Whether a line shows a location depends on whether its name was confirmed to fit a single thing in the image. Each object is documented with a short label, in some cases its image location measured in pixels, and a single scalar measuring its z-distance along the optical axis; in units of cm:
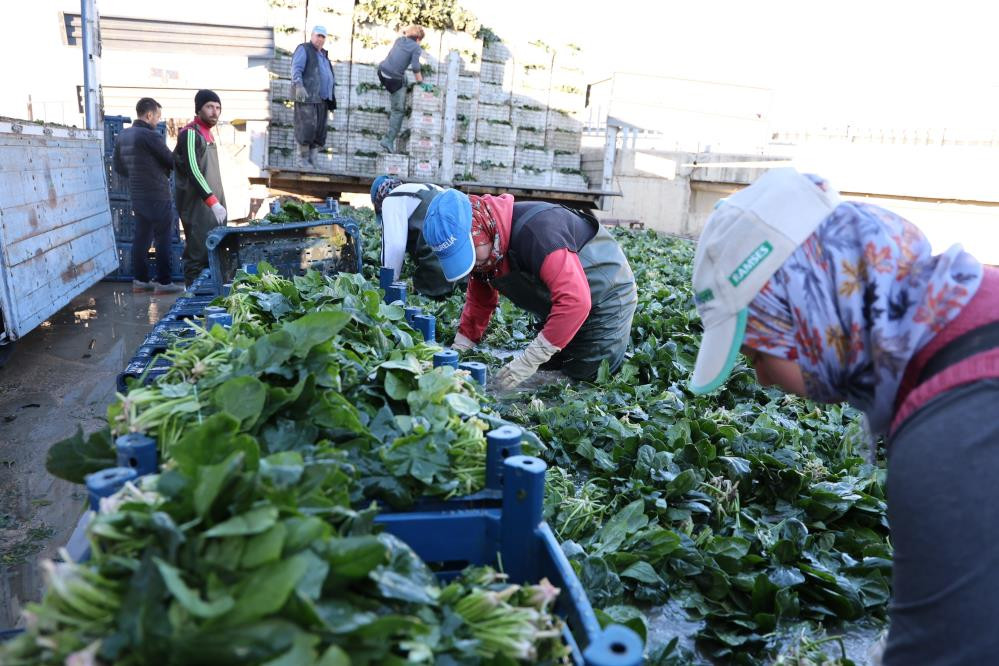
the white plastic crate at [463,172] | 1123
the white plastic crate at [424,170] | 1079
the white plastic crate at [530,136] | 1195
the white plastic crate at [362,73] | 1072
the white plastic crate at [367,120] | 1083
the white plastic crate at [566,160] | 1241
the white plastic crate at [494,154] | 1153
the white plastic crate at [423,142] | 1073
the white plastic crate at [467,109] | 1120
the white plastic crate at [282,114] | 1051
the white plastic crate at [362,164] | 1093
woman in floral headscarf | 94
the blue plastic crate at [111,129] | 764
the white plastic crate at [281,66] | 1037
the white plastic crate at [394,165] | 1079
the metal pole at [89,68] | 668
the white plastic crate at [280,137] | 1053
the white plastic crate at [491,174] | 1150
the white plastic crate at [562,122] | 1215
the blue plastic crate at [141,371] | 174
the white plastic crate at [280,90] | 1045
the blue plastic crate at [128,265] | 767
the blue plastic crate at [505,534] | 128
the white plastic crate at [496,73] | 1147
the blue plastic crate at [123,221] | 766
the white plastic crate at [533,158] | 1197
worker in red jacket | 324
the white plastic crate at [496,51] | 1143
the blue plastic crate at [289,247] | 376
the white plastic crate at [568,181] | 1237
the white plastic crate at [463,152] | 1133
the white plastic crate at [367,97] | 1078
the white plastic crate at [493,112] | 1145
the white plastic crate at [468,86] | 1111
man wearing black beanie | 614
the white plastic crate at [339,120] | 1073
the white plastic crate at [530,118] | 1184
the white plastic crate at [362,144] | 1088
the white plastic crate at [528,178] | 1196
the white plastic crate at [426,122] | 1068
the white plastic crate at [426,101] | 1059
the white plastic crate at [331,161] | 1080
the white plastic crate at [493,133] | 1149
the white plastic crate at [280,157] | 1061
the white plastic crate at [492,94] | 1145
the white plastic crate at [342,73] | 1061
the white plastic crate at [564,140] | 1224
